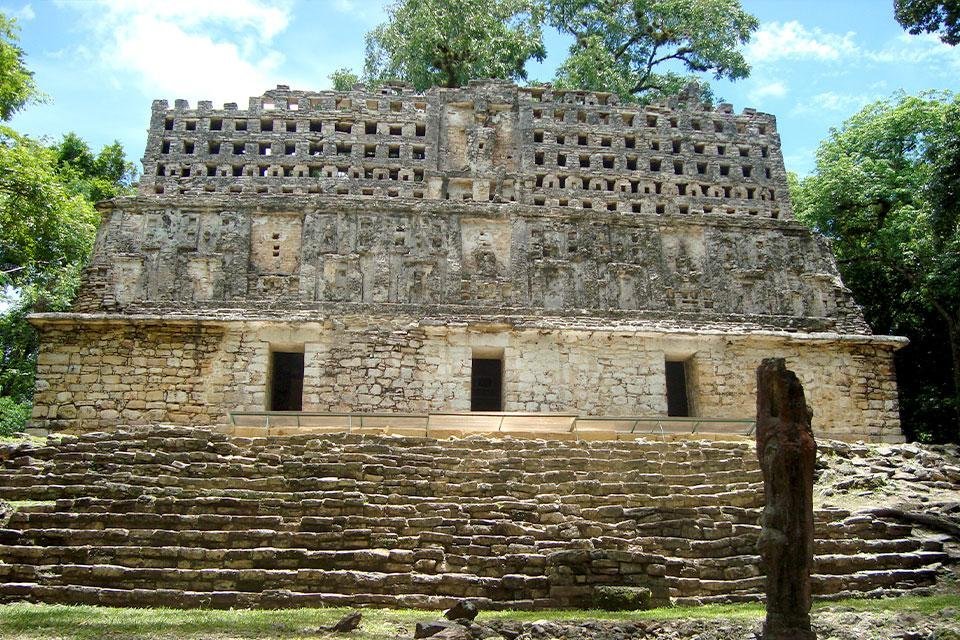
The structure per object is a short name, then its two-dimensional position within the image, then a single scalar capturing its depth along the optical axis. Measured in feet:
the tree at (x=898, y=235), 77.10
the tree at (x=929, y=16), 48.83
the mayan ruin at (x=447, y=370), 36.73
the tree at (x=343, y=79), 103.76
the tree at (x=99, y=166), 94.73
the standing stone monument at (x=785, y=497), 26.66
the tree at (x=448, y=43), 98.02
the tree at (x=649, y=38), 100.78
